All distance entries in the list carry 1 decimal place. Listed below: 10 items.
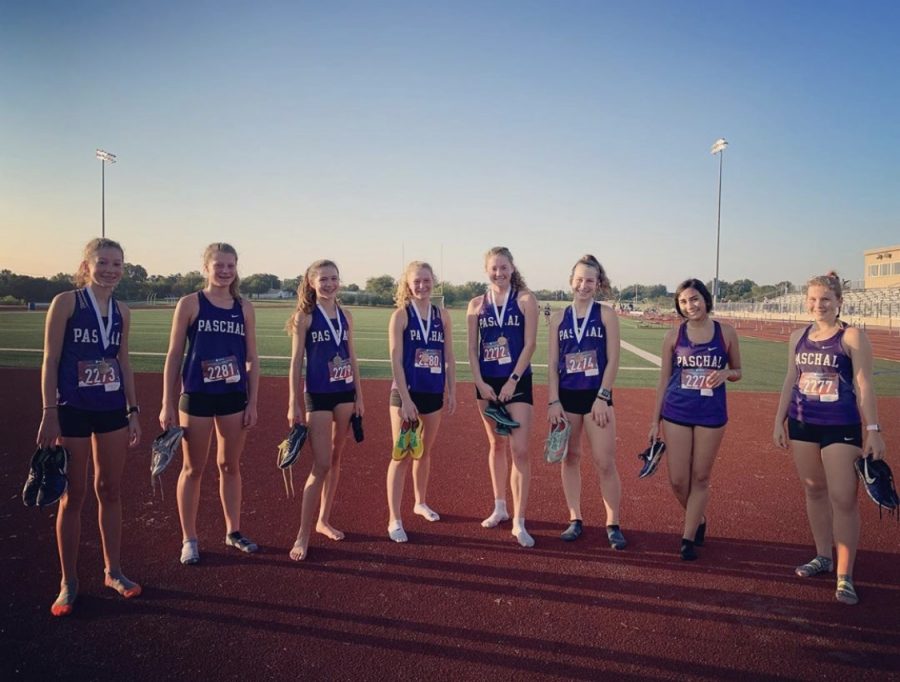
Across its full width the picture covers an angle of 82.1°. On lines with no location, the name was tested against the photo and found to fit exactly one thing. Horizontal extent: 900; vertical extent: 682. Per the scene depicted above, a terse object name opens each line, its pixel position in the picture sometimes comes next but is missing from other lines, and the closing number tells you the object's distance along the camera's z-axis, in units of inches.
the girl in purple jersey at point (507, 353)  164.7
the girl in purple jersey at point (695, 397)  151.4
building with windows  2345.0
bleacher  1545.3
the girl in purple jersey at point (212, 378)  143.6
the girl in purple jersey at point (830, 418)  132.8
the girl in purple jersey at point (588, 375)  158.6
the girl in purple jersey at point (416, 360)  163.3
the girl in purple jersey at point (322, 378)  154.7
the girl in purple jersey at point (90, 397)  124.0
